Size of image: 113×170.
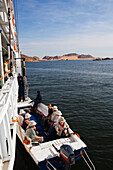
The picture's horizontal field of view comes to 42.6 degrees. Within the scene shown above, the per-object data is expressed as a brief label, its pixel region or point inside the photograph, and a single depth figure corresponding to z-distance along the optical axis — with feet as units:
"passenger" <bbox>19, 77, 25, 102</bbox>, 35.19
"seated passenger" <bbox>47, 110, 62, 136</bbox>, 24.64
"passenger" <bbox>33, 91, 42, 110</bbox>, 35.57
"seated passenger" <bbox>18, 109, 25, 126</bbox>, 26.91
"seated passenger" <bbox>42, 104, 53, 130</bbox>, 28.07
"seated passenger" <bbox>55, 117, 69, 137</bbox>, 22.98
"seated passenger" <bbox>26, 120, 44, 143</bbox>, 22.32
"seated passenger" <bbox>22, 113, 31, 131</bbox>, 24.08
